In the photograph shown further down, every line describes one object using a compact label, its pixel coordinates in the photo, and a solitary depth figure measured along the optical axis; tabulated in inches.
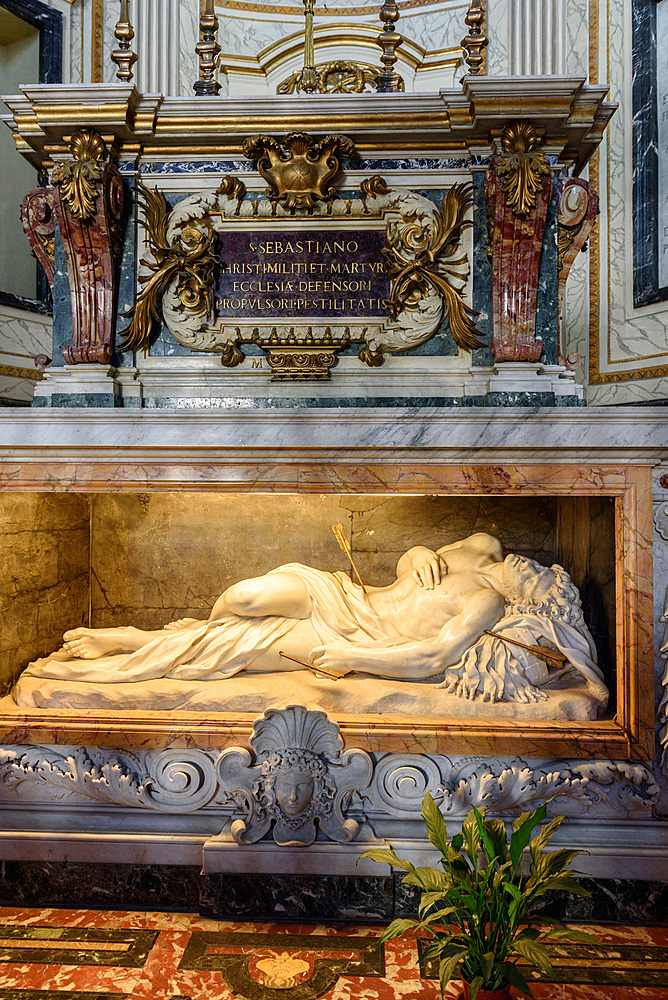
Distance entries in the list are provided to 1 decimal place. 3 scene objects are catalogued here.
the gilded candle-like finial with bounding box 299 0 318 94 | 153.8
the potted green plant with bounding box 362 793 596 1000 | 87.3
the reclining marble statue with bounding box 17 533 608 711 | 126.7
